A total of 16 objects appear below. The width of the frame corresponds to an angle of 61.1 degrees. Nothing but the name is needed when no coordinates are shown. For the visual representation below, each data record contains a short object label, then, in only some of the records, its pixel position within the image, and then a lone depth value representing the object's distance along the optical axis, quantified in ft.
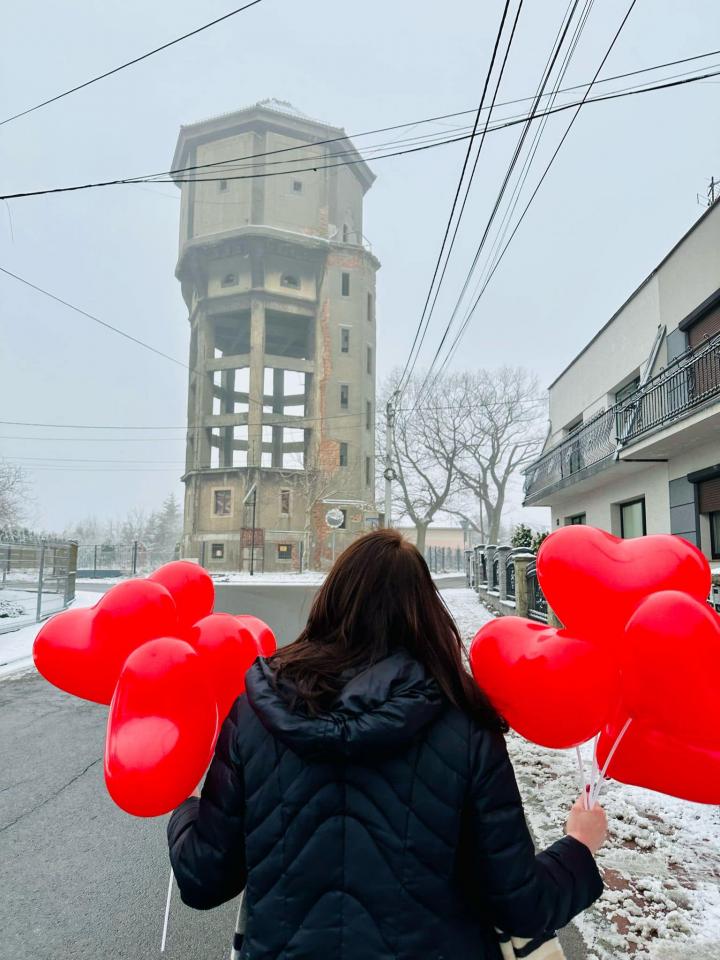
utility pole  81.00
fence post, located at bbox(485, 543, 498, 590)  60.35
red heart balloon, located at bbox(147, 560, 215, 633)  7.29
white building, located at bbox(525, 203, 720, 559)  40.06
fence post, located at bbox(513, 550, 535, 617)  39.83
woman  3.85
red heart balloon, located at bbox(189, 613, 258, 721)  6.43
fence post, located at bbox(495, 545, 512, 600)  49.06
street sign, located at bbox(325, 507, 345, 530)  89.65
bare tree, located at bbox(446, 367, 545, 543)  137.59
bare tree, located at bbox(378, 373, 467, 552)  136.77
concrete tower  152.87
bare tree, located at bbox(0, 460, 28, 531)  96.94
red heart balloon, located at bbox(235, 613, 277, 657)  6.77
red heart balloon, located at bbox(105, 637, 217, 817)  4.92
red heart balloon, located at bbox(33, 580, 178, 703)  6.17
